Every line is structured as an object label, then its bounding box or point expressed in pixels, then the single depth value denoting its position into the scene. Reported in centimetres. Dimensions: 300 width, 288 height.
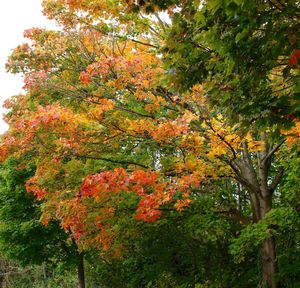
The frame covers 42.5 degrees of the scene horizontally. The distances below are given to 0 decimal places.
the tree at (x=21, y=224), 1416
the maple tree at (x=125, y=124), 450
